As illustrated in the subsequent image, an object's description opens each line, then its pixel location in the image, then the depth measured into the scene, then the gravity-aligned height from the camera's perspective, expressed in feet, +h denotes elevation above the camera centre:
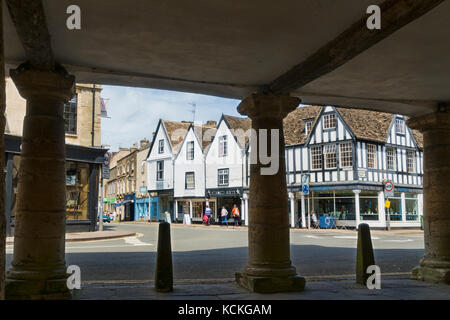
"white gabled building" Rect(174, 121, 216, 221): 119.55 +7.09
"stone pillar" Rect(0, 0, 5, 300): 8.14 +0.53
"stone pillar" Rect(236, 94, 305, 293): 19.39 -0.96
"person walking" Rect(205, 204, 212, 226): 104.65 -3.98
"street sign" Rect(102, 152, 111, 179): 66.91 +5.17
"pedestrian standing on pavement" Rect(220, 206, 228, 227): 103.14 -4.17
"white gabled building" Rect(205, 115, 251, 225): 108.10 +8.26
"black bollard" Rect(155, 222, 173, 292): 18.84 -2.89
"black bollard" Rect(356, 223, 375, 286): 21.34 -2.82
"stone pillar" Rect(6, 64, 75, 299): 16.47 -0.06
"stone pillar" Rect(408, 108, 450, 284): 22.58 -0.11
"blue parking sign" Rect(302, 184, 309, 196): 87.40 +1.73
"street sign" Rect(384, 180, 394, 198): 77.92 +1.85
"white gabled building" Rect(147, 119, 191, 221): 128.88 +10.45
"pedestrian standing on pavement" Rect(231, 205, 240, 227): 101.25 -4.12
